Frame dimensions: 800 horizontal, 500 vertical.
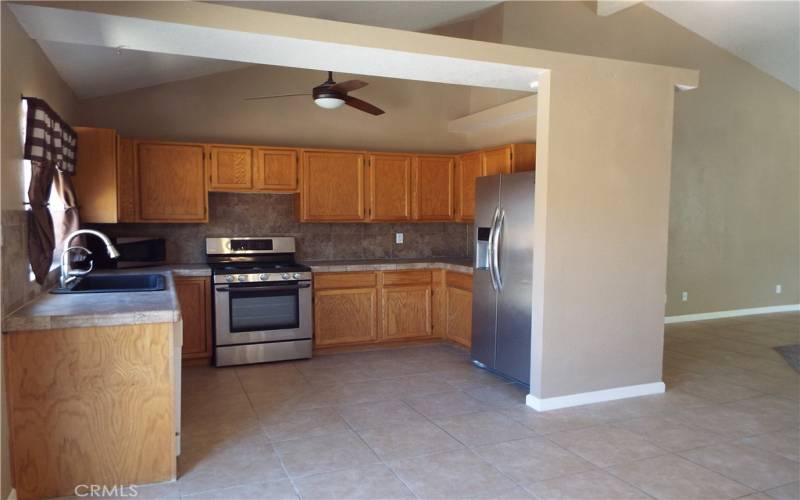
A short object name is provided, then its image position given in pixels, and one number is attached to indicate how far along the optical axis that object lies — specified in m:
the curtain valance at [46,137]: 2.83
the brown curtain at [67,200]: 3.62
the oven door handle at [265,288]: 4.87
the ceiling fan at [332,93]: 4.40
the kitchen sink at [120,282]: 3.86
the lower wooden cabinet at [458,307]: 5.30
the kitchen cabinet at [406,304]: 5.51
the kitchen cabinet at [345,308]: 5.27
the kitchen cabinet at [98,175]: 4.25
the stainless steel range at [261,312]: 4.86
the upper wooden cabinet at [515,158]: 5.13
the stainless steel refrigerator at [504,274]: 4.19
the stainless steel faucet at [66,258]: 3.21
